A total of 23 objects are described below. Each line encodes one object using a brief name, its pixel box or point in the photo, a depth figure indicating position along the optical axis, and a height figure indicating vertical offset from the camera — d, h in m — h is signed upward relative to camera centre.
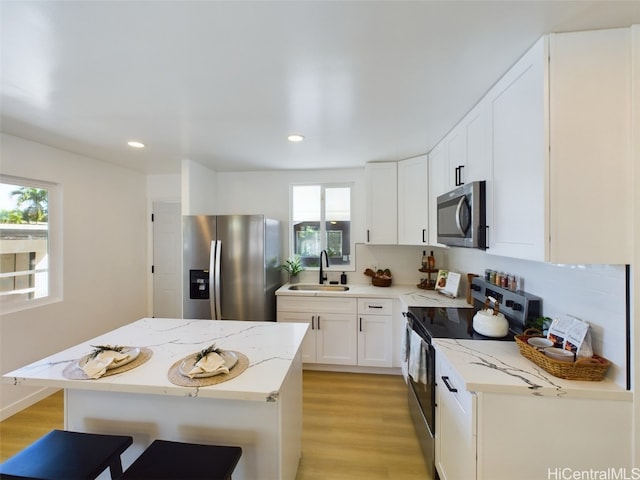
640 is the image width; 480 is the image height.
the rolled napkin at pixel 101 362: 1.22 -0.58
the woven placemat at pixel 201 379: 1.16 -0.61
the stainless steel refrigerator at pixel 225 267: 2.88 -0.29
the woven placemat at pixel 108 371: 1.22 -0.61
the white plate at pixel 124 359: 1.29 -0.59
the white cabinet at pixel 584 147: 1.10 +0.38
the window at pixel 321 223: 3.62 +0.22
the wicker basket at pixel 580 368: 1.16 -0.55
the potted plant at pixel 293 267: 3.53 -0.36
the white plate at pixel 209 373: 1.20 -0.60
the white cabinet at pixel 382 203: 3.15 +0.43
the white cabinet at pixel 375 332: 2.89 -0.99
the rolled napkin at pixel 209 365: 1.21 -0.57
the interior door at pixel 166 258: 3.84 -0.26
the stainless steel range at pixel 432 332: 1.68 -0.60
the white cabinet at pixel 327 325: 2.95 -0.93
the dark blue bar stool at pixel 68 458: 1.05 -0.89
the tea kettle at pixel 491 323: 1.66 -0.52
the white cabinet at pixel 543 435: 1.12 -0.83
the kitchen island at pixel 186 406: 1.18 -0.82
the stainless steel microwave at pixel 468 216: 1.63 +0.15
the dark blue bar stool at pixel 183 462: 1.05 -0.90
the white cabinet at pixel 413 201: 2.85 +0.42
